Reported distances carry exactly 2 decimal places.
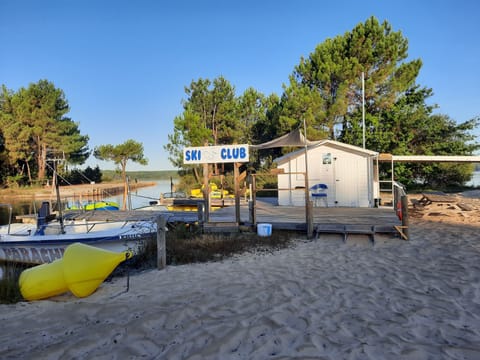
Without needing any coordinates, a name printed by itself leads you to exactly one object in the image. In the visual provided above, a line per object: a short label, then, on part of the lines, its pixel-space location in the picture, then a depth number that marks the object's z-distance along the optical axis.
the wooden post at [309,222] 8.57
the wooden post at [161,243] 6.50
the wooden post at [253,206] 9.20
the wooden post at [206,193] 9.44
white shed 13.23
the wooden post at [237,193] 9.16
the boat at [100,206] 15.84
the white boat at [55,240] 9.25
